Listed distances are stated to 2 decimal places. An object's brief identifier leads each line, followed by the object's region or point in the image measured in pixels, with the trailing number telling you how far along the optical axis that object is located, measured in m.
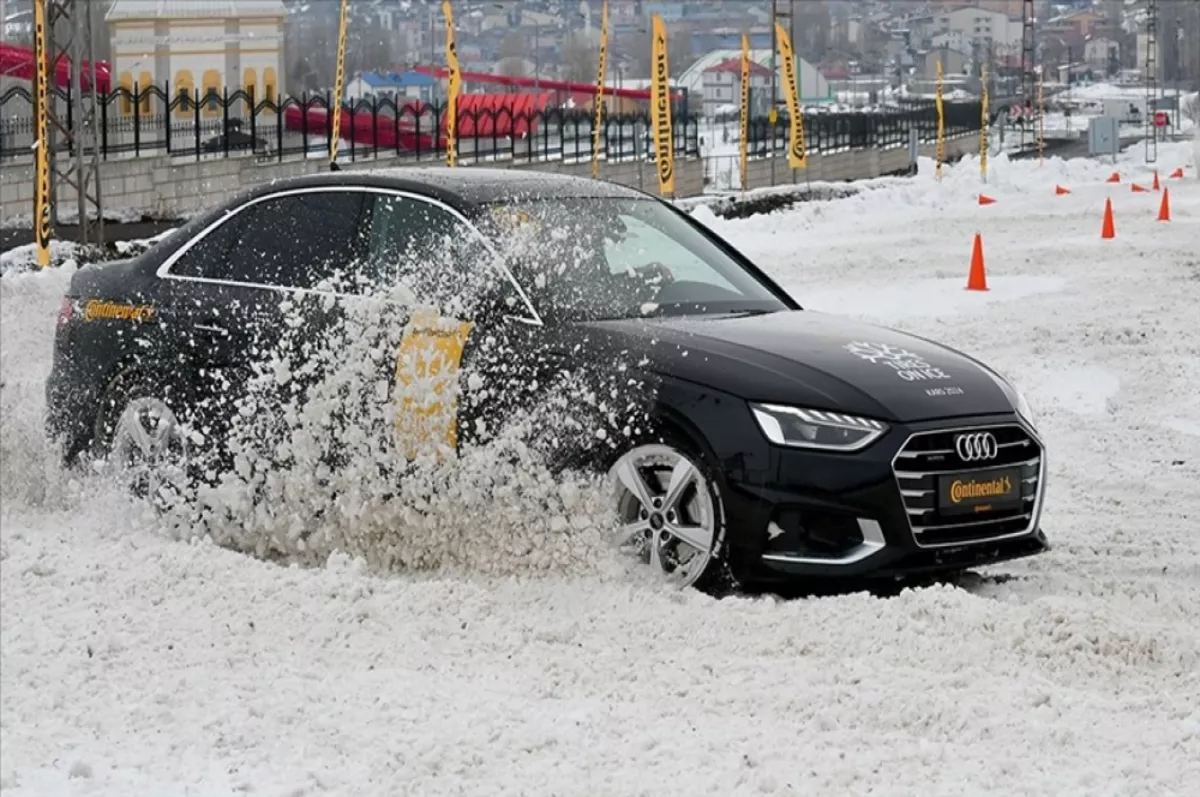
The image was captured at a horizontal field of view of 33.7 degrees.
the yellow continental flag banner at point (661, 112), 33.97
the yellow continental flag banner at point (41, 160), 20.83
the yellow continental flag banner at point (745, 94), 39.34
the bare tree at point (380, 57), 174.64
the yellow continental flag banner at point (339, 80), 29.64
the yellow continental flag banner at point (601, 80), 36.72
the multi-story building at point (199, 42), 72.00
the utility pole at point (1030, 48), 95.88
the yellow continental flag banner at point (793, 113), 41.50
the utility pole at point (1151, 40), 101.97
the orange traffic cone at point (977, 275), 20.39
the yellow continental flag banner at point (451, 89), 30.88
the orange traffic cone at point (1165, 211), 32.56
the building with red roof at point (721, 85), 175.88
